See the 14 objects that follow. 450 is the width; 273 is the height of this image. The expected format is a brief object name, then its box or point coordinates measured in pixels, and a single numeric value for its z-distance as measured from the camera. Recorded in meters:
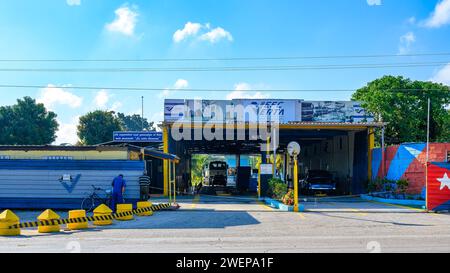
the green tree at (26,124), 48.88
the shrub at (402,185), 23.78
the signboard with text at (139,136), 39.36
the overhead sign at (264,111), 29.17
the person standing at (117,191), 17.52
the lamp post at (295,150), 18.17
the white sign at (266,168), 26.52
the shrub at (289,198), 19.80
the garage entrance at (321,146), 29.58
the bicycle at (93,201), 18.30
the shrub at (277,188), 22.38
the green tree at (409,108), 42.00
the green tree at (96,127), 60.22
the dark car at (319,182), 31.08
